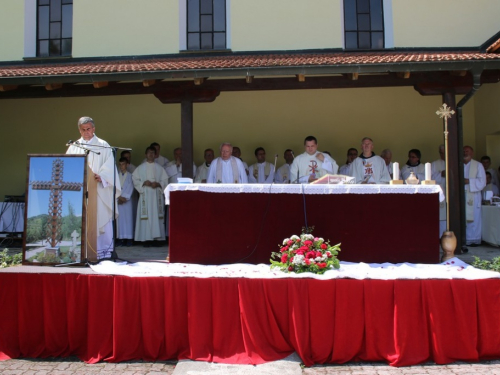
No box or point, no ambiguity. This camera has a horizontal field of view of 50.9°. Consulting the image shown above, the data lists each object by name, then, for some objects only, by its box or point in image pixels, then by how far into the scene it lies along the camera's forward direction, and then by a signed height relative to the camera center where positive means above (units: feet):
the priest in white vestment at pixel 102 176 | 21.90 +1.36
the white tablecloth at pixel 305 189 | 21.24 +0.78
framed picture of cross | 19.51 -0.02
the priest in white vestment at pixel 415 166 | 36.06 +2.82
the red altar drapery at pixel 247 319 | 16.61 -3.60
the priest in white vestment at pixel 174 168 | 37.78 +2.92
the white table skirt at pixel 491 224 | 32.55 -1.12
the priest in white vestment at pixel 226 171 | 29.14 +2.04
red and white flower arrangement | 17.66 -1.65
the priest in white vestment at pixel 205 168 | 37.35 +2.89
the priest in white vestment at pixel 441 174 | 34.47 +2.27
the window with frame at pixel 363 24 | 38.99 +13.66
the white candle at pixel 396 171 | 22.66 +1.56
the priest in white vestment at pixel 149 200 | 36.35 +0.61
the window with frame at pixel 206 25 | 39.91 +13.98
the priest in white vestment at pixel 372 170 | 32.30 +2.30
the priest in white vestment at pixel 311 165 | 27.81 +2.30
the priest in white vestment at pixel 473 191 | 34.76 +1.03
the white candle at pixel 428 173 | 22.22 +1.44
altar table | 21.26 -0.47
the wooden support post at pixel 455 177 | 29.12 +1.67
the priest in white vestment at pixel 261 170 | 37.58 +2.72
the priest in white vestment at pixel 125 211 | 37.09 -0.15
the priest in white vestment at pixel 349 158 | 36.27 +3.42
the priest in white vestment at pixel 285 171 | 36.86 +2.60
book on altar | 22.06 +1.16
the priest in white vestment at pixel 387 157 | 35.78 +3.42
